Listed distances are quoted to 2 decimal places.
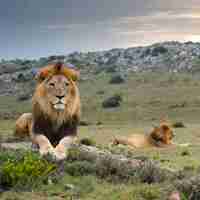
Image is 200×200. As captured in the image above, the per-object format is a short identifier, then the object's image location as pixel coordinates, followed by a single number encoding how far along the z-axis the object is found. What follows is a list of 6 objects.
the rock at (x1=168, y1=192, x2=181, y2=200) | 13.63
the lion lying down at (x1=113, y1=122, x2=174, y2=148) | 34.56
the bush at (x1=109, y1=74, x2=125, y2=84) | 106.12
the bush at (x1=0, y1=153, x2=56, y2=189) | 15.11
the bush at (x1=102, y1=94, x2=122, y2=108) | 74.03
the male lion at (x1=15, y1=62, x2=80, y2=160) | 17.69
